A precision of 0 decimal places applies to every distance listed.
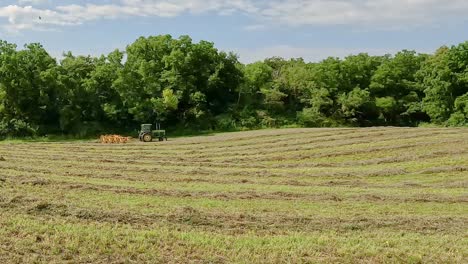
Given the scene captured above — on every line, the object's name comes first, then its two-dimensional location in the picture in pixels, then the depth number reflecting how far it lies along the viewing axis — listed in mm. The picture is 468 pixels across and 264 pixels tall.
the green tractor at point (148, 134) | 46750
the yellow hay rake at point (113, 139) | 47719
